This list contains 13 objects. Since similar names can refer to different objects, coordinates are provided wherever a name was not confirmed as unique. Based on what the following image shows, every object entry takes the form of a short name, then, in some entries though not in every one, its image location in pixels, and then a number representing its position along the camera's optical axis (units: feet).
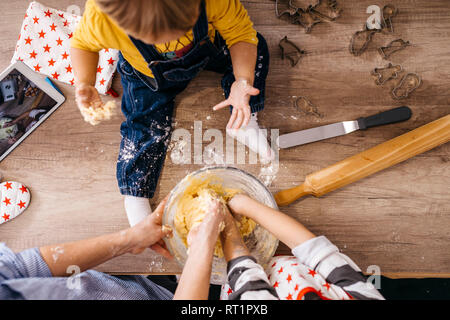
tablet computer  2.55
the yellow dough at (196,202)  2.27
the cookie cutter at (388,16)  2.60
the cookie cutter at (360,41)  2.60
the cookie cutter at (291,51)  2.63
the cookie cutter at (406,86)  2.54
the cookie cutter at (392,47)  2.58
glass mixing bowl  2.24
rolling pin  2.33
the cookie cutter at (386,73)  2.56
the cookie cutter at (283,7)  2.65
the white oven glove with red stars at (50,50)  2.62
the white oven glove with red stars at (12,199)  2.47
